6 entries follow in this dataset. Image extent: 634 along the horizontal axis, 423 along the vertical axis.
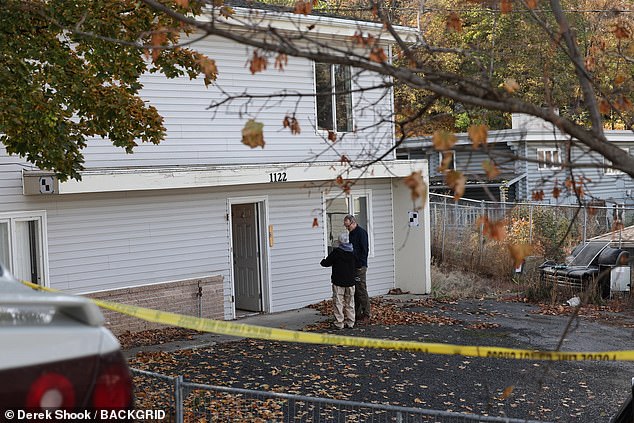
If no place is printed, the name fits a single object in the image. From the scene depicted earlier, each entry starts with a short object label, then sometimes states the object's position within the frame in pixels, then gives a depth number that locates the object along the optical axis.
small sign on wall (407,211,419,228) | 20.38
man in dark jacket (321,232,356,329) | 15.27
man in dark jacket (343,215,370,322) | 15.86
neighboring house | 32.88
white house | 14.71
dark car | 19.33
